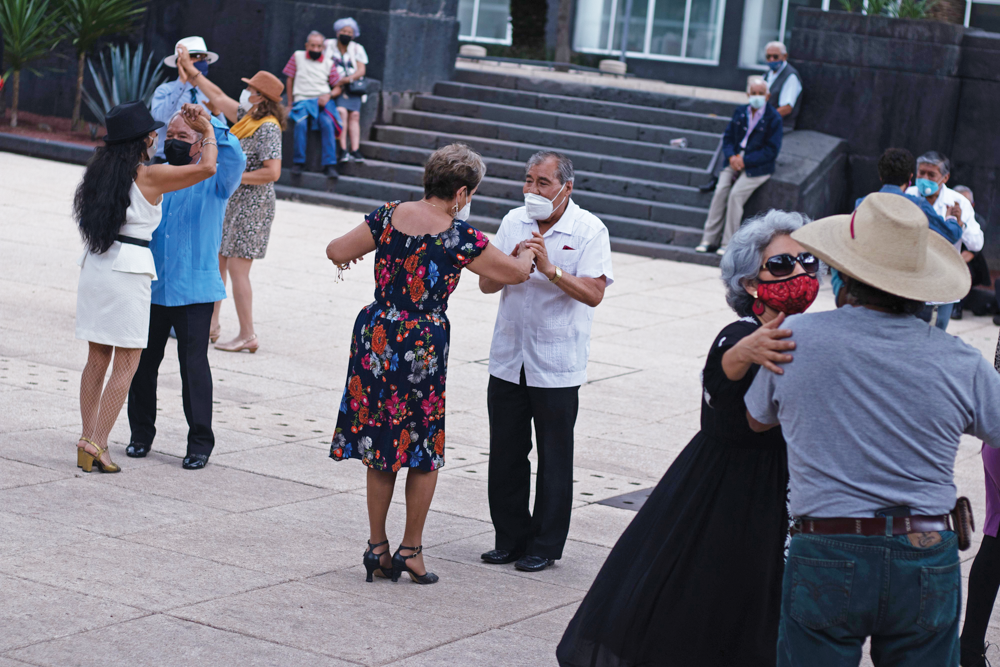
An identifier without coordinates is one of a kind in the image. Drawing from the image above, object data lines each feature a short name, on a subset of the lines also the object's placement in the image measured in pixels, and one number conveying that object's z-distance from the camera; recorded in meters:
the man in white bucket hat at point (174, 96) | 9.63
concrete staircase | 16.25
